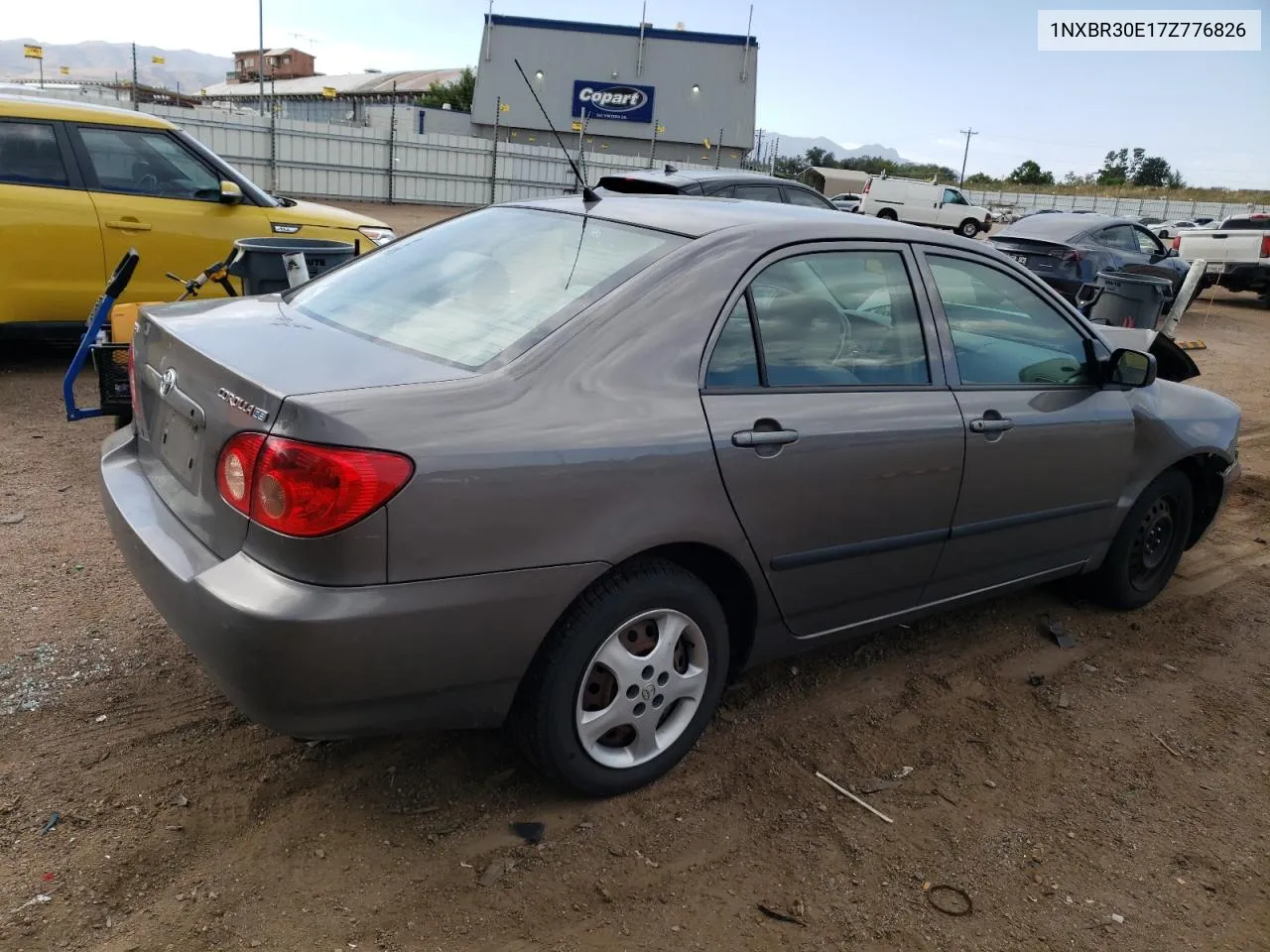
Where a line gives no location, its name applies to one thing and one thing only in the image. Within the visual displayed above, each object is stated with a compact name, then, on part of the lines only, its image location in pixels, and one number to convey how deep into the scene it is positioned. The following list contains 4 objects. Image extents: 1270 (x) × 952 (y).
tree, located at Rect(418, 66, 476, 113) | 57.36
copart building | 38.00
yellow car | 6.50
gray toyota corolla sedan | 2.26
